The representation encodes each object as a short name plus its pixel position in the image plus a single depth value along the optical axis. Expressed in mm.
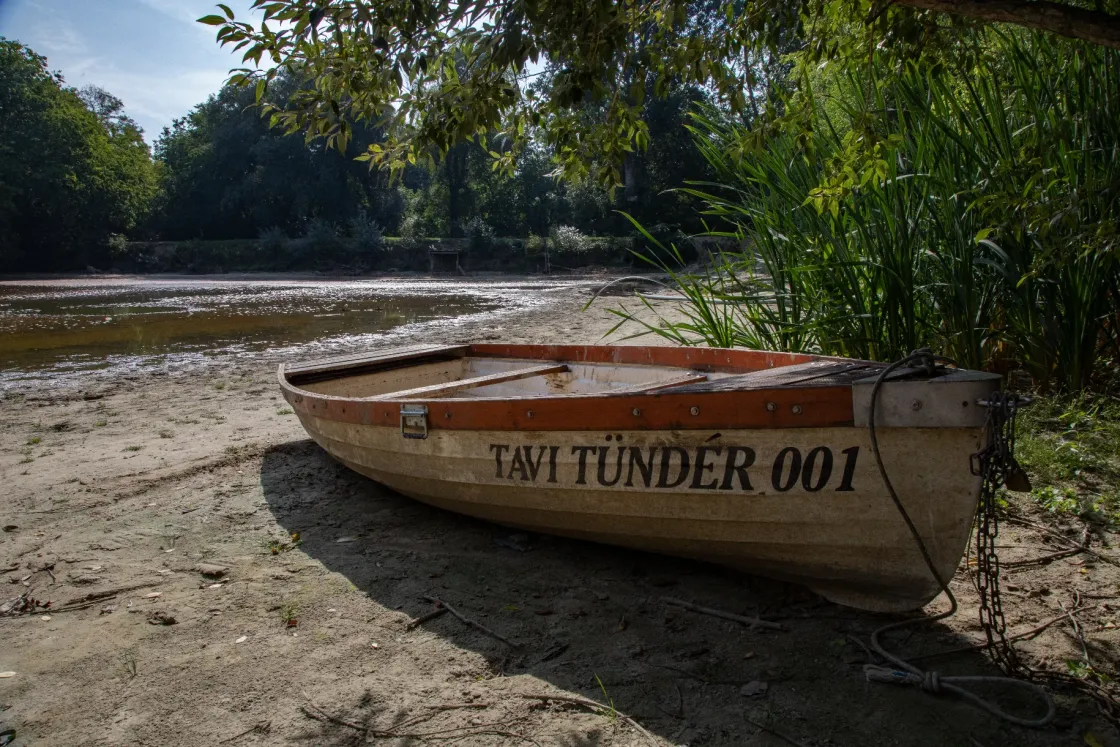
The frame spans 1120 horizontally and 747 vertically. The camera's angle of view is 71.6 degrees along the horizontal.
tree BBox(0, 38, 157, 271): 37688
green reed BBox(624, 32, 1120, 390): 4191
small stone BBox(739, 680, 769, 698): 2324
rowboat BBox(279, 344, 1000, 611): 2357
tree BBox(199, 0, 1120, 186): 2613
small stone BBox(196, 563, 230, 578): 3318
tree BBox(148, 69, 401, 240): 41219
